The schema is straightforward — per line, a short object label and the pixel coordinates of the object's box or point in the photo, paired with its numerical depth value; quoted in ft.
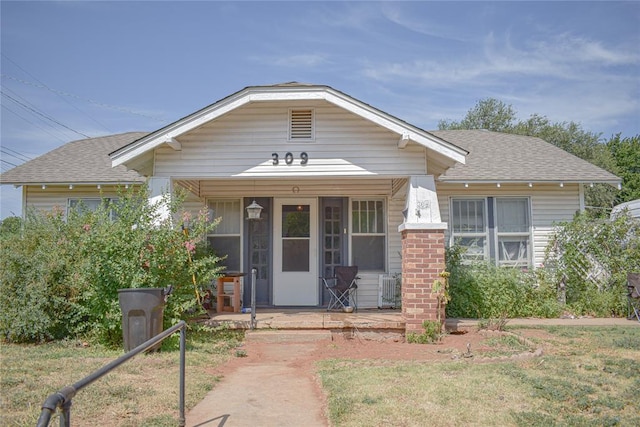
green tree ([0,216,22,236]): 27.98
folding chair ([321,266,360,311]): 32.24
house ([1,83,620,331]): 27.30
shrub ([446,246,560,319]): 32.02
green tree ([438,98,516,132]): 106.93
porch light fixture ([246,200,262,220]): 31.19
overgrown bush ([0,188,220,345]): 23.09
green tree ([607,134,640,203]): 100.03
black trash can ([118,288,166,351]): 21.59
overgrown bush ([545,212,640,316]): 33.83
